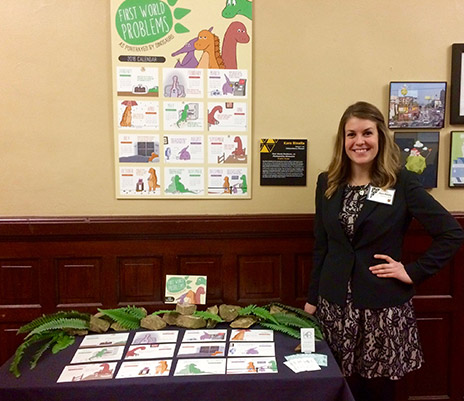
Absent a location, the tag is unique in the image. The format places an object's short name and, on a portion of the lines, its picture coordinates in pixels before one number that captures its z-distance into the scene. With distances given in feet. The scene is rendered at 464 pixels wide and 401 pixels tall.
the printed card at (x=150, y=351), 5.20
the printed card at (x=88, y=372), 4.70
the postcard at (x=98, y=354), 5.14
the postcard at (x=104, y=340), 5.54
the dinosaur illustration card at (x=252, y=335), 5.67
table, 4.57
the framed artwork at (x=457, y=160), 7.11
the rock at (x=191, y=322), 6.07
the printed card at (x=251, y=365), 4.84
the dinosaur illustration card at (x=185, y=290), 6.89
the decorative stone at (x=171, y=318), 6.21
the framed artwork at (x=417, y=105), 6.97
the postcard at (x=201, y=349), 5.24
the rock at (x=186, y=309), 6.29
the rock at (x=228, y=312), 6.26
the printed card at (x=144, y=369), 4.76
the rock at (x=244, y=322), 6.05
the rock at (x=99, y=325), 5.91
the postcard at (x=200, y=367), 4.78
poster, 6.71
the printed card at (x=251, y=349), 5.28
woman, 5.36
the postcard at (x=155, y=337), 5.62
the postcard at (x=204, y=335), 5.70
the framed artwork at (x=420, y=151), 7.06
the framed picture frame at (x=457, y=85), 6.95
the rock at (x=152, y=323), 6.03
